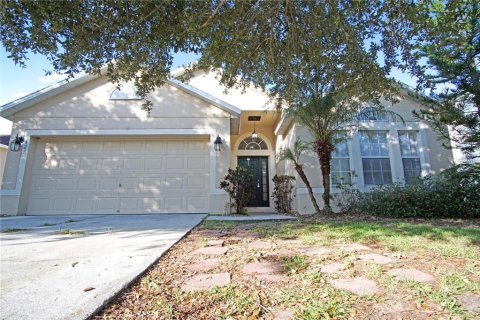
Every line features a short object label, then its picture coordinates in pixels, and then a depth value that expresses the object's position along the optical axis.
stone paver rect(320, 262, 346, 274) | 2.37
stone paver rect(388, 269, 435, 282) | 2.12
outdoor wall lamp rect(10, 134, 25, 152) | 8.86
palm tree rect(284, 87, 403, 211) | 6.54
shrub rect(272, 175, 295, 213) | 9.49
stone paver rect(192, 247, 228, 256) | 3.06
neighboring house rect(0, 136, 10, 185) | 14.38
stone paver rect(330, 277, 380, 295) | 1.92
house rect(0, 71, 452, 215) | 8.98
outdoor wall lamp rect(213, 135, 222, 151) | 9.02
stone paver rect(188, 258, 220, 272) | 2.51
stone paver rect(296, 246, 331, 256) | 2.96
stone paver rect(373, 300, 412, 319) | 1.61
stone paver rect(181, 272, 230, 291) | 2.03
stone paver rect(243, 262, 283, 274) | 2.41
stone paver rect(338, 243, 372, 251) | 3.13
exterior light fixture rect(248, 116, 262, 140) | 11.18
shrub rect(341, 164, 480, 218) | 6.66
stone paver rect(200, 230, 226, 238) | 4.29
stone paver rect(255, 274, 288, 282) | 2.18
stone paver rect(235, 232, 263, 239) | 4.04
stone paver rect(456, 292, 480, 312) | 1.65
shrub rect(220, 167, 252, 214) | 8.69
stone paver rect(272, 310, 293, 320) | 1.58
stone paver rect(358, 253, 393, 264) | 2.62
